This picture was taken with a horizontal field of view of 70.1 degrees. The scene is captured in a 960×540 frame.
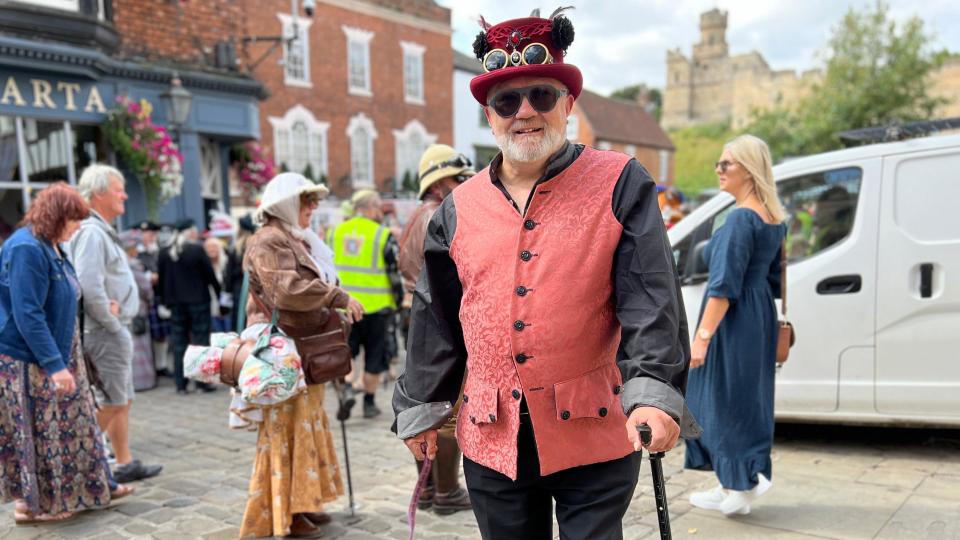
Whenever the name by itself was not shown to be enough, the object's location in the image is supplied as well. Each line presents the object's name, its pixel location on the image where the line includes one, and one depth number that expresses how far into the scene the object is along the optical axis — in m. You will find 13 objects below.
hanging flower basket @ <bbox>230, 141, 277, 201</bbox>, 12.30
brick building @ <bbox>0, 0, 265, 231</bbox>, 8.98
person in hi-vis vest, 6.32
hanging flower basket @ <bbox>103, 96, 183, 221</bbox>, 9.63
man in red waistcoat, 1.88
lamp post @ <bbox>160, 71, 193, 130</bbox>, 9.90
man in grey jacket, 4.36
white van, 4.28
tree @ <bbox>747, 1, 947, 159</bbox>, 19.06
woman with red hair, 3.68
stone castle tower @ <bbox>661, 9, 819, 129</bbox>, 77.81
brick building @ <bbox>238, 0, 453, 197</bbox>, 20.09
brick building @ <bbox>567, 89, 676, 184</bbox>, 37.91
